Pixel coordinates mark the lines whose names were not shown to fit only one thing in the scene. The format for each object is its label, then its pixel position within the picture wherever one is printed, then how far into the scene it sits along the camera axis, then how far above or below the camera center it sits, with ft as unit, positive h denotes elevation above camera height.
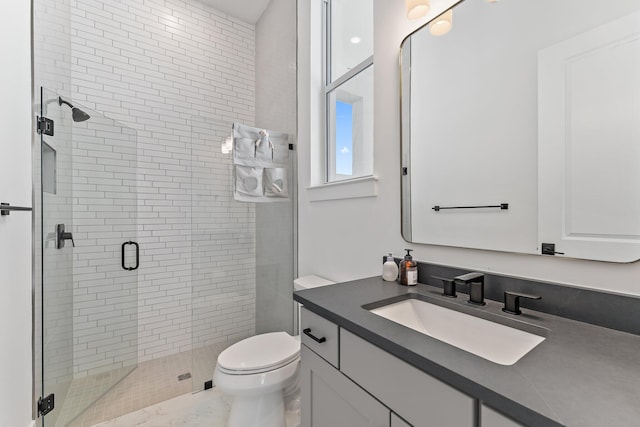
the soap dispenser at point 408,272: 4.01 -0.86
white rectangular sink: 2.63 -1.29
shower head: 6.33 +2.37
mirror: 2.52 +0.97
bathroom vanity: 1.55 -1.07
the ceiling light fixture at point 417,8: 3.86 +2.94
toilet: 4.64 -2.86
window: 5.79 +2.91
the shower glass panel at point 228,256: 7.61 -1.26
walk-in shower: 6.30 +0.17
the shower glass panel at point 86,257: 5.58 -1.06
